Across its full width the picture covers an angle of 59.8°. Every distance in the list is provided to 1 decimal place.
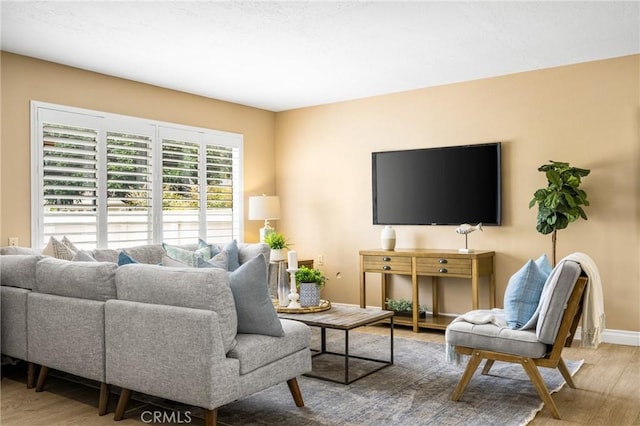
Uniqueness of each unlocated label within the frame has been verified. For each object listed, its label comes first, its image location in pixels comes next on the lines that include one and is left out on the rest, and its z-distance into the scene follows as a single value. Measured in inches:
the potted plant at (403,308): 230.9
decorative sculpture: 211.5
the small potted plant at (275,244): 254.2
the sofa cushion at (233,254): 211.4
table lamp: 257.4
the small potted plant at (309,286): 166.4
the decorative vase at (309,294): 166.4
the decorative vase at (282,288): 165.3
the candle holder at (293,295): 165.3
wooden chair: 123.0
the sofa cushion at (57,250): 169.5
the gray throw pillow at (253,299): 117.7
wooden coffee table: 147.3
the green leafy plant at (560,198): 186.5
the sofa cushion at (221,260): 173.9
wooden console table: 204.8
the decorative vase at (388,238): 229.5
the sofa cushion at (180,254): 189.5
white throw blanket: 124.3
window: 192.5
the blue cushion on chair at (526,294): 131.8
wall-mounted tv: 218.8
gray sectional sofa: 108.7
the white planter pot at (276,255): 253.8
